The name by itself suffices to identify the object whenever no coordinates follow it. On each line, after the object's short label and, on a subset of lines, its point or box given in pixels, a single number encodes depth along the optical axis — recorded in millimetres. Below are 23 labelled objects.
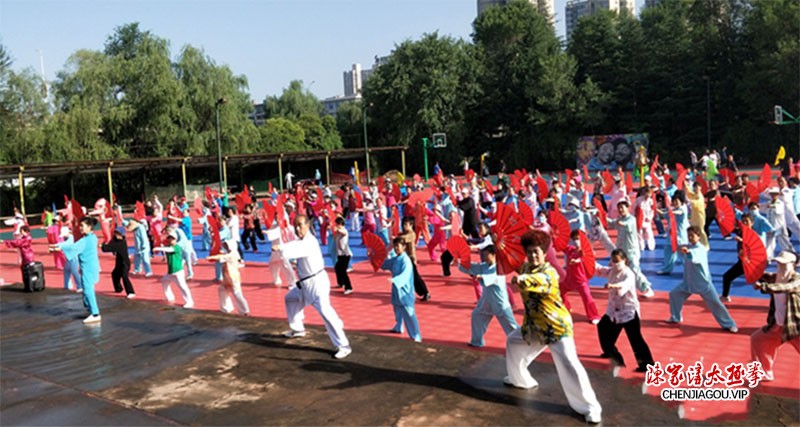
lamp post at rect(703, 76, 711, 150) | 42631
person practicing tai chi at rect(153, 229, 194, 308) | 11219
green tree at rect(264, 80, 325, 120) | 81438
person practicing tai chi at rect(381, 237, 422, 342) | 8430
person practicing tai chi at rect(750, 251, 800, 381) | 6180
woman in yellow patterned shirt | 5559
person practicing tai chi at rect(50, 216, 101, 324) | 10383
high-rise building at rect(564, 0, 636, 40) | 173875
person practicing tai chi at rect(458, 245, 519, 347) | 7910
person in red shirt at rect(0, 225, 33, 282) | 13961
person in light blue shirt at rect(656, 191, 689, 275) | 12345
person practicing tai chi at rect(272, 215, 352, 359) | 7801
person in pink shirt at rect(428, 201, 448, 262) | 14039
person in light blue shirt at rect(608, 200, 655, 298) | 10680
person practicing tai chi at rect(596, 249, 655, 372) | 6922
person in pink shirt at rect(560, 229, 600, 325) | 8977
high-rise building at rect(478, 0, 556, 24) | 57312
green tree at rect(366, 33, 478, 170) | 51344
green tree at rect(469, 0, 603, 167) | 47406
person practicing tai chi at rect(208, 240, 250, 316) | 10173
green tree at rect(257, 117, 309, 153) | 52400
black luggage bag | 13852
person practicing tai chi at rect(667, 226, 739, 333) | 8305
